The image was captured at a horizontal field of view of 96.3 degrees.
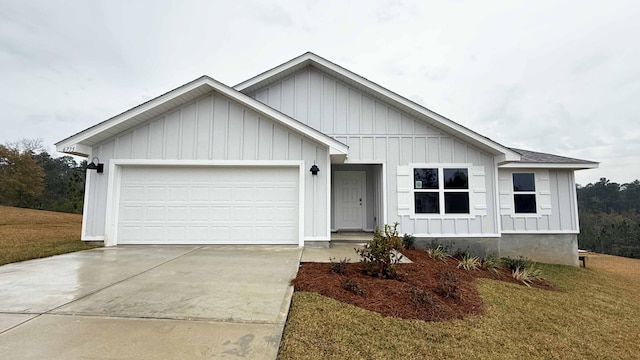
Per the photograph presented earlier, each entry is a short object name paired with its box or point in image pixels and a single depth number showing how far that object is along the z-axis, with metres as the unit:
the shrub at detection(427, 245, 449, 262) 7.64
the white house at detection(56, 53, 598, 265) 8.15
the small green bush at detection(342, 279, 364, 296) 4.30
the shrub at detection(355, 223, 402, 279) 5.22
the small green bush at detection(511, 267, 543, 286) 6.60
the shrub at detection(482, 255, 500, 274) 7.09
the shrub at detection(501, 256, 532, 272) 7.55
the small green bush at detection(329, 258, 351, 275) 5.30
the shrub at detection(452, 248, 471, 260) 8.36
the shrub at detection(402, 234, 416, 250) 8.53
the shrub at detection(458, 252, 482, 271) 6.90
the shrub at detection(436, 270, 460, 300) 4.54
